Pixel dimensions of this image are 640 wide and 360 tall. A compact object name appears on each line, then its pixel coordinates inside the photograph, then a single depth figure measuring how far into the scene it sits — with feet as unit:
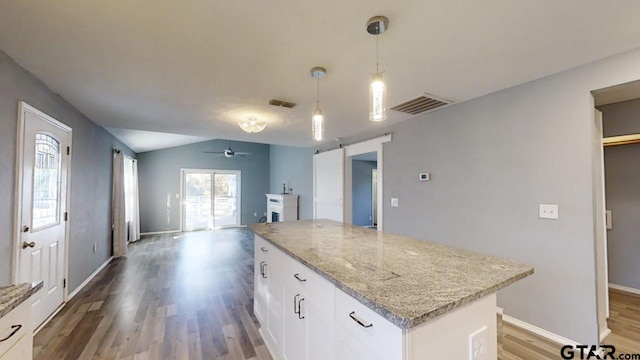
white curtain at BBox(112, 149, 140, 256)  15.88
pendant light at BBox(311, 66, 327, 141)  6.77
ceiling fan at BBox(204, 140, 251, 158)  24.26
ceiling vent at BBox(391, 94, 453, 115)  8.98
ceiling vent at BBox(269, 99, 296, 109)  9.16
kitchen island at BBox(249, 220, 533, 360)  2.98
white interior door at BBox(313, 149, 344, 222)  16.06
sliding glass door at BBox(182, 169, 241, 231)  26.23
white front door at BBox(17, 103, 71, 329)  7.03
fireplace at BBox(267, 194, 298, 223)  22.17
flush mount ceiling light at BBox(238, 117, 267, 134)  10.18
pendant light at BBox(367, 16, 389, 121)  4.93
